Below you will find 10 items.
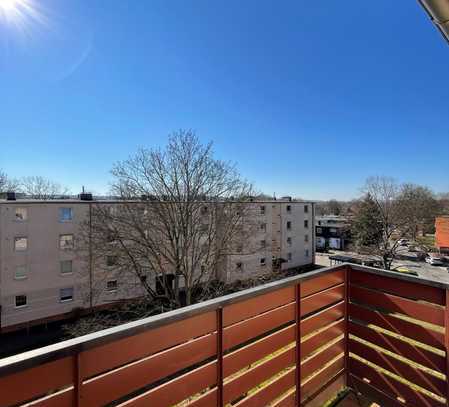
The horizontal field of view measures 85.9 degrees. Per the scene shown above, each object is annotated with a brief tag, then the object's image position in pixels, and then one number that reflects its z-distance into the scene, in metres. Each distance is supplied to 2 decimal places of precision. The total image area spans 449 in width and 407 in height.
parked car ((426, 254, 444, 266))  22.62
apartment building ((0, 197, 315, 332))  11.73
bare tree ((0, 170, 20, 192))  20.45
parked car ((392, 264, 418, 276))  18.91
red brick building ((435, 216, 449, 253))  25.02
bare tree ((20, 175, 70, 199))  24.33
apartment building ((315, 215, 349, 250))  30.05
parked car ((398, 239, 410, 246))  17.19
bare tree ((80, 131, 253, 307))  9.82
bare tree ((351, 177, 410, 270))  16.44
